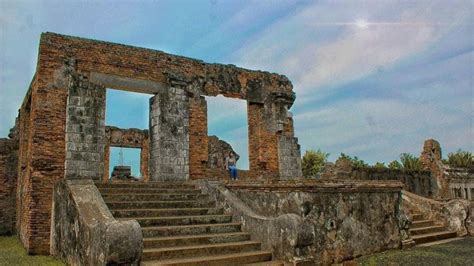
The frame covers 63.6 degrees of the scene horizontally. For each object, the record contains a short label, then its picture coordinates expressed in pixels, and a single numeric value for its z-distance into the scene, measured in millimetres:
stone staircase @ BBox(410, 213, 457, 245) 9459
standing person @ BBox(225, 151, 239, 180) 12867
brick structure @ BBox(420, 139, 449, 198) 18453
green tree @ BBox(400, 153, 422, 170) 21495
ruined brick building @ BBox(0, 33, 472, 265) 6344
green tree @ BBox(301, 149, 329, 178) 27359
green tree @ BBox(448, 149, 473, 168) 23738
